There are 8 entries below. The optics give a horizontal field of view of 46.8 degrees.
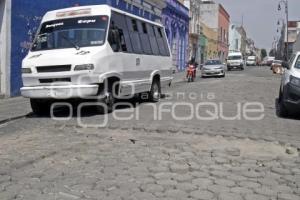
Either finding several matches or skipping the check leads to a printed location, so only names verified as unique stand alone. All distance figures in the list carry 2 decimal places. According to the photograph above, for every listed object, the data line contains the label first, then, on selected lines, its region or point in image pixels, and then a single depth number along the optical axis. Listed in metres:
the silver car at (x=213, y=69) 24.31
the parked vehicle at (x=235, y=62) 37.26
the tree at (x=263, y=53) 125.88
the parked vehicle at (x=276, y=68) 32.19
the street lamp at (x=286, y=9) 46.46
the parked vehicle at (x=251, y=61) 60.19
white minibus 7.63
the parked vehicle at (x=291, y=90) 8.15
